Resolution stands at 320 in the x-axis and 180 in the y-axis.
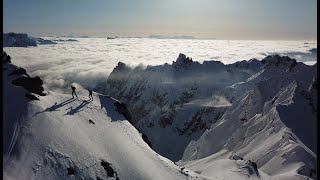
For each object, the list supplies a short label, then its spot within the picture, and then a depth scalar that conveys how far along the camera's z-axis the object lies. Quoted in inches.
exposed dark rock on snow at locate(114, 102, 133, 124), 1452.7
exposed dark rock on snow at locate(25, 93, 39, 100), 1160.6
